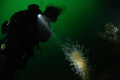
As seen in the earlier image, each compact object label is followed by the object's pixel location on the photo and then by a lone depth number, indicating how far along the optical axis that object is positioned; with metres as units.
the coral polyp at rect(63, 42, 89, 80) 3.90
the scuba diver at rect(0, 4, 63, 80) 2.26
